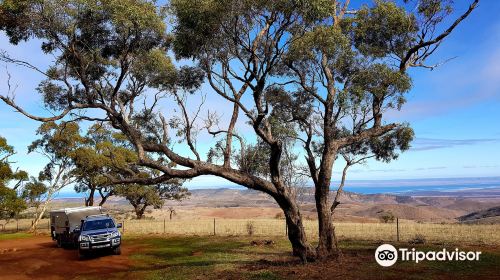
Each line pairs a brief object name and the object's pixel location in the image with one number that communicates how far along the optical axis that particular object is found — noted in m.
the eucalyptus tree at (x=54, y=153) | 45.91
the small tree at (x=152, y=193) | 51.16
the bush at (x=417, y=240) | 23.60
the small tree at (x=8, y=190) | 38.50
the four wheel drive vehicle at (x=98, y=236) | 23.12
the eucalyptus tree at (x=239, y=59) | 15.75
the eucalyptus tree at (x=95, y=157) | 45.62
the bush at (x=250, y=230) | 32.09
